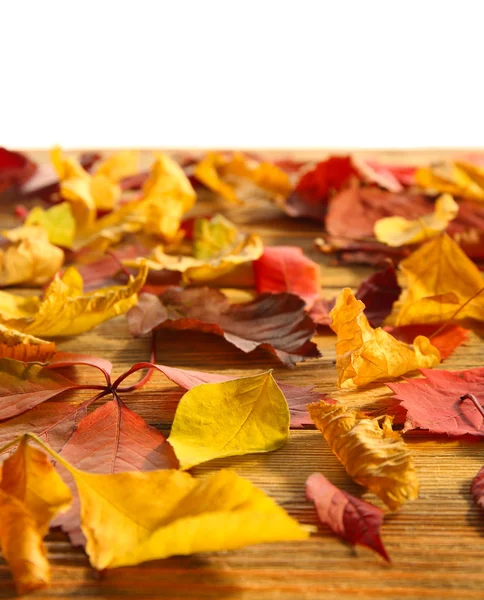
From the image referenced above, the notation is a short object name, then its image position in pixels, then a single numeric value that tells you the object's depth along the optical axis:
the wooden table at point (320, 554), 0.66
